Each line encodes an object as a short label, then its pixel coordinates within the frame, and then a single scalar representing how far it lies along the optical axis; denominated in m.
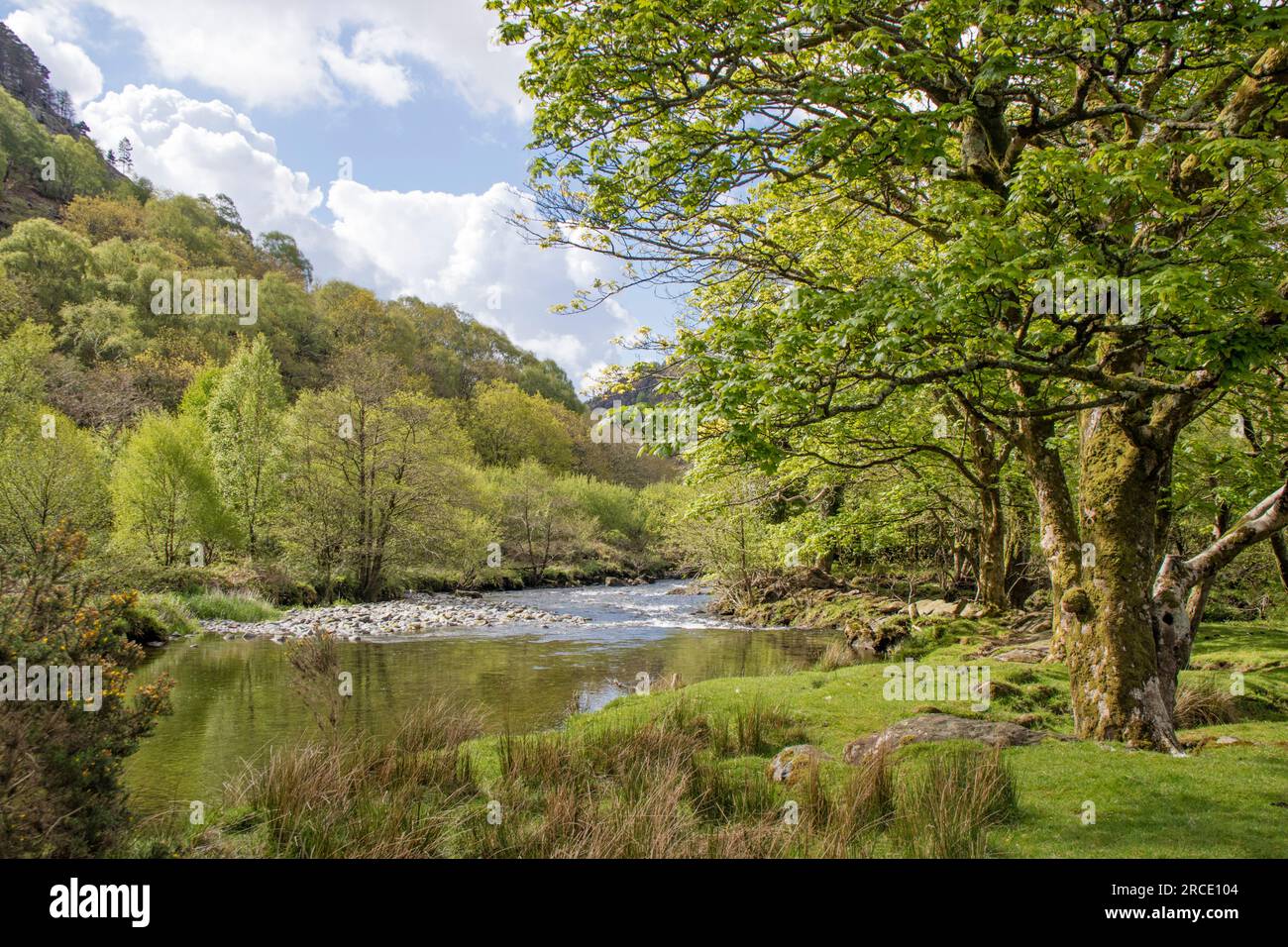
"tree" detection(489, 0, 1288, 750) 5.95
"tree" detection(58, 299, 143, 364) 51.81
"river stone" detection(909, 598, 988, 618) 18.95
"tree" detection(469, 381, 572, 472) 70.81
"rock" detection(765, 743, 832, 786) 7.24
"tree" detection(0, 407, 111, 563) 19.66
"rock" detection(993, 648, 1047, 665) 13.56
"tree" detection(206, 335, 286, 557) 33.09
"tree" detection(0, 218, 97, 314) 53.06
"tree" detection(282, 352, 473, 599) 31.38
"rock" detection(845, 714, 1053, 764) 8.00
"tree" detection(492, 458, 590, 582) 49.72
